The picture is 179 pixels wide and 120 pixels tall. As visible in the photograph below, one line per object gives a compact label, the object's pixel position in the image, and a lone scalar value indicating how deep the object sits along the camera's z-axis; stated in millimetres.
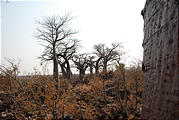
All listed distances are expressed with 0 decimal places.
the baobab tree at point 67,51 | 21561
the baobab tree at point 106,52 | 27906
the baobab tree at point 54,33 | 12930
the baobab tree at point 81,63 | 28742
